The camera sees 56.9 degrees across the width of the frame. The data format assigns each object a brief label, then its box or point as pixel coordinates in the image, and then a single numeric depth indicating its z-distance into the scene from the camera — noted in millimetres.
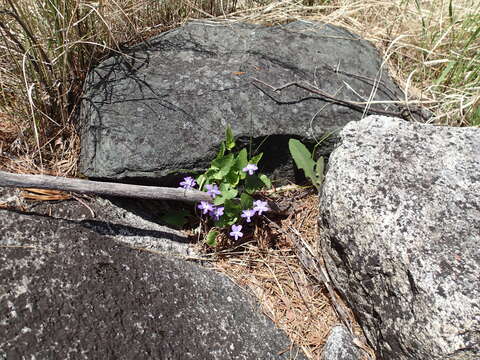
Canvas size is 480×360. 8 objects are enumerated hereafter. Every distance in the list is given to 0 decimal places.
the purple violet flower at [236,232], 479
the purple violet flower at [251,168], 489
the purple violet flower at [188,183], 478
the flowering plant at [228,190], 481
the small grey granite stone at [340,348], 420
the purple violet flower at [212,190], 473
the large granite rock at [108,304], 351
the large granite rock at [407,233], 366
